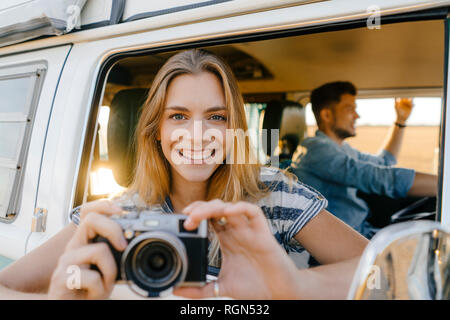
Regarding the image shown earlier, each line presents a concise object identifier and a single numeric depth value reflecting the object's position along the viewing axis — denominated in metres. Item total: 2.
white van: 1.06
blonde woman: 0.91
